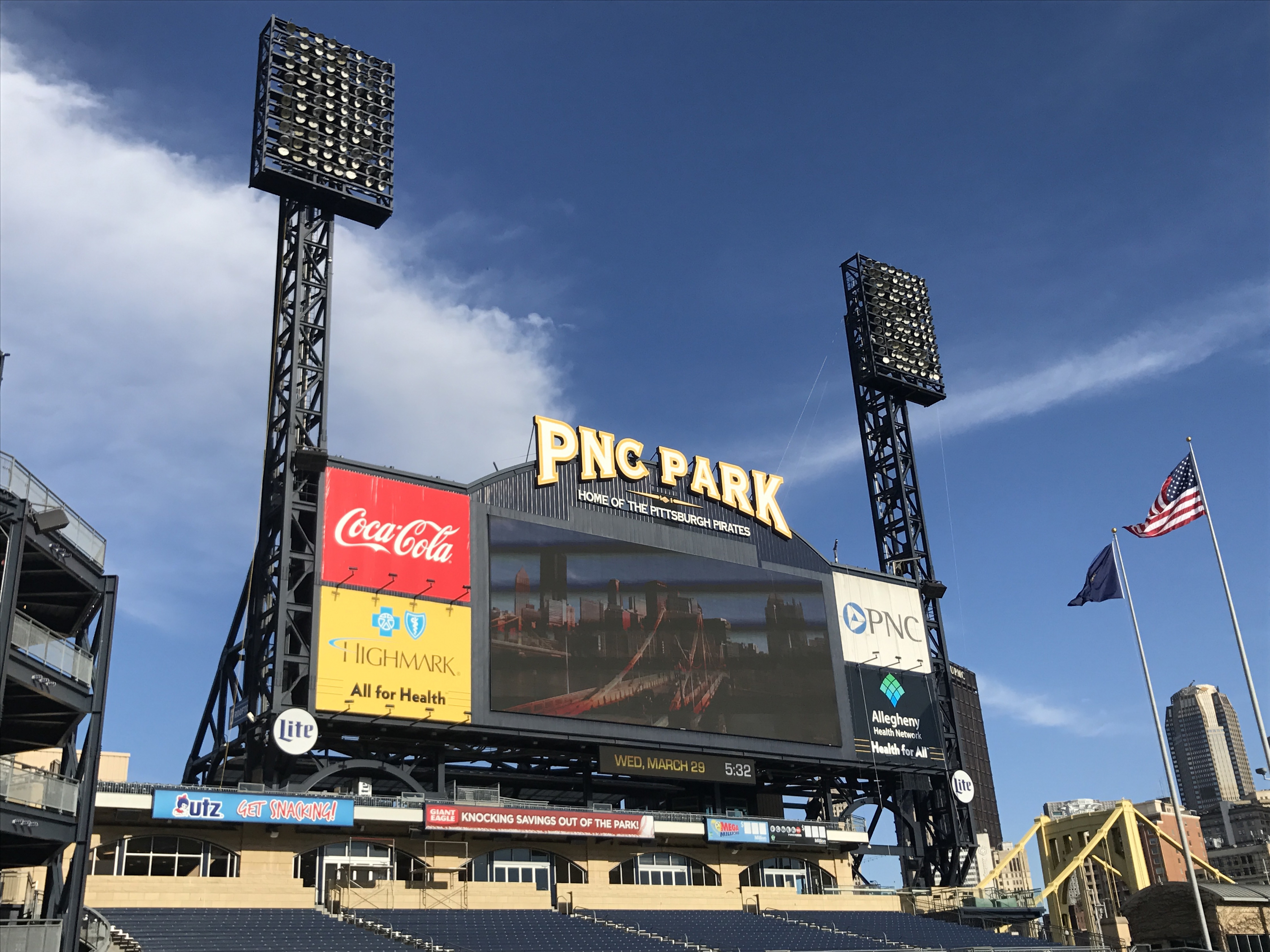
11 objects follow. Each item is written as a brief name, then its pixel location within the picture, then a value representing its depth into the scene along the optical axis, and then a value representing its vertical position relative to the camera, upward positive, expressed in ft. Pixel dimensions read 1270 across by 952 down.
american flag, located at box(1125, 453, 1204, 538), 114.42 +33.71
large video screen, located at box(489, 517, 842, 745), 144.56 +32.84
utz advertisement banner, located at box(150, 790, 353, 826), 116.98 +12.00
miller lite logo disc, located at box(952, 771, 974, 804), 180.75 +15.18
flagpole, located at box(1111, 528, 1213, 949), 125.39 +9.45
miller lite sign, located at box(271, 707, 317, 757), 124.26 +19.63
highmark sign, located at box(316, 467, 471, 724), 131.54 +34.51
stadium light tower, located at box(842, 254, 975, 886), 181.06 +74.90
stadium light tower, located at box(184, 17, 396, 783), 132.98 +74.72
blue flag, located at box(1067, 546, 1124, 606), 126.82 +30.24
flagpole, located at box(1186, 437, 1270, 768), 95.25 +16.09
